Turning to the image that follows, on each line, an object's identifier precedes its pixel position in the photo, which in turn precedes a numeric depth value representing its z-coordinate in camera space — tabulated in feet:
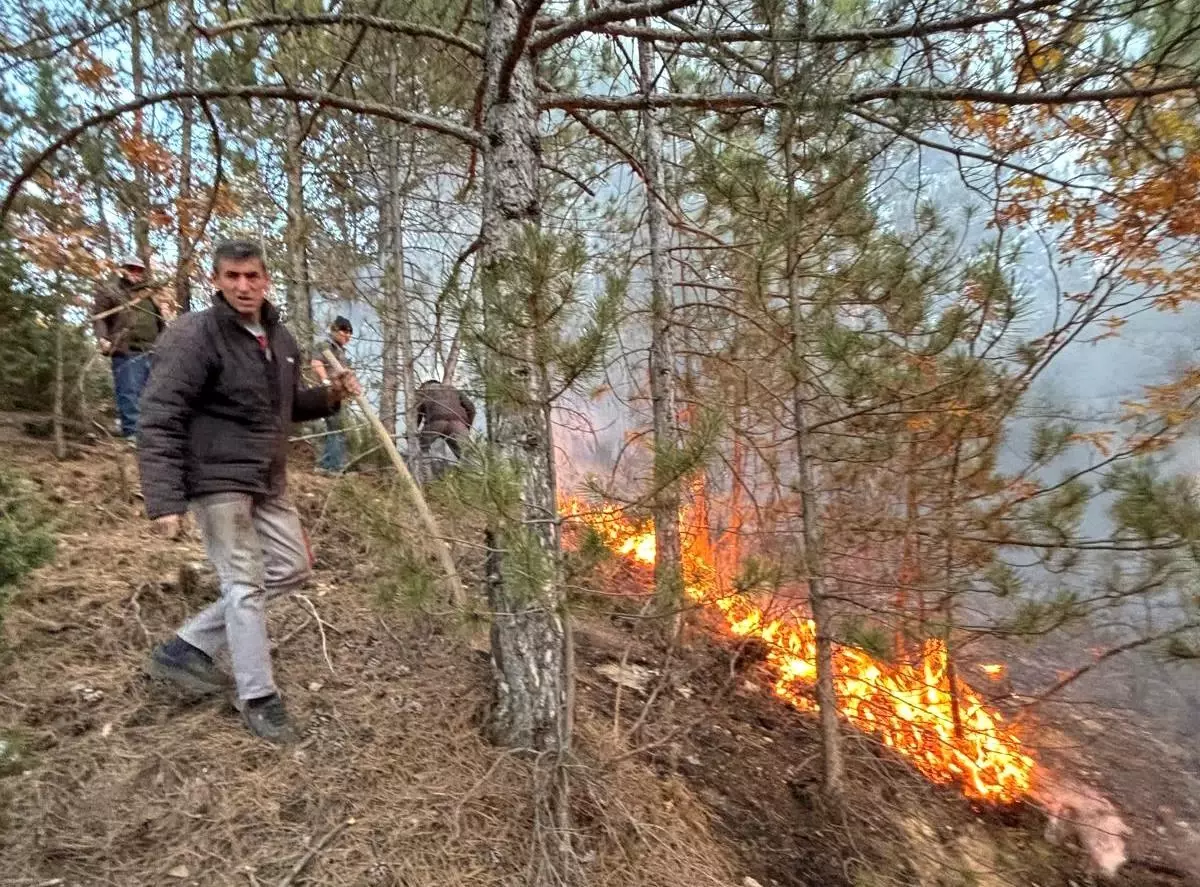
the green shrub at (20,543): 7.29
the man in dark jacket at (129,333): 16.48
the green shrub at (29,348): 18.25
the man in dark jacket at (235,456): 8.14
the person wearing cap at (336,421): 18.24
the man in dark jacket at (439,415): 12.36
